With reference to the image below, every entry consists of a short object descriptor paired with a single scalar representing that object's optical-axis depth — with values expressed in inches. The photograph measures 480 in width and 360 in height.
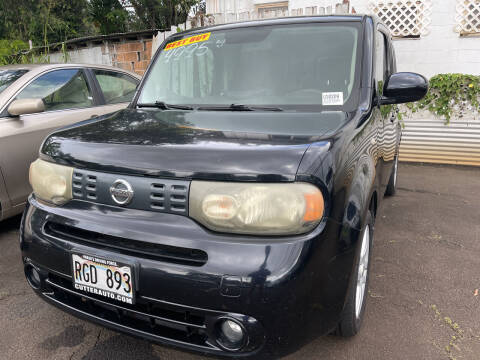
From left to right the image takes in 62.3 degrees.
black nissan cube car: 55.3
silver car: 128.4
